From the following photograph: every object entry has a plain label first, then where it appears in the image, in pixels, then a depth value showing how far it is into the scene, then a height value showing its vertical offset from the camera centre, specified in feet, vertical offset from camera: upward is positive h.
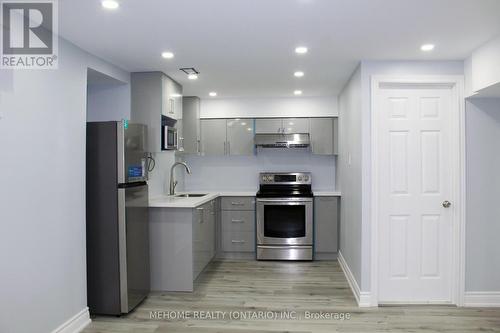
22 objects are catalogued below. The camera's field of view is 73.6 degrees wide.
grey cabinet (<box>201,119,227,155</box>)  17.12 +1.42
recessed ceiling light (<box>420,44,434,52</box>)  9.29 +3.31
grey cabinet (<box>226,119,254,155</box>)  17.08 +1.49
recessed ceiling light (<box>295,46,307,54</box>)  9.48 +3.33
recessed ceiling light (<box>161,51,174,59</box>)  10.03 +3.36
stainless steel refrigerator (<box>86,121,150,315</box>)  9.71 -1.47
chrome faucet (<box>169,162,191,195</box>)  14.70 -0.86
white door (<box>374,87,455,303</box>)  10.84 -1.01
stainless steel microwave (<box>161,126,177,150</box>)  12.32 +1.01
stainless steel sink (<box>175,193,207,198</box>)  14.72 -1.37
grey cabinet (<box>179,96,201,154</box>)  16.61 +1.98
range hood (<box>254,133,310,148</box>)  16.48 +1.22
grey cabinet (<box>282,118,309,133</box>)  16.88 +1.99
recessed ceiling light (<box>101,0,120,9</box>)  6.68 +3.27
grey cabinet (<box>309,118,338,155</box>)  16.72 +1.41
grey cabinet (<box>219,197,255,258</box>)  16.20 -2.95
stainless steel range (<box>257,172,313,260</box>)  15.79 -2.93
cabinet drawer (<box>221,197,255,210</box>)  16.19 -1.87
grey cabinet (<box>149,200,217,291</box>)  11.71 -2.93
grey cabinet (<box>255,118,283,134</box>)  16.96 +1.98
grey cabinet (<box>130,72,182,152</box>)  12.14 +2.35
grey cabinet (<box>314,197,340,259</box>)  15.89 -2.85
